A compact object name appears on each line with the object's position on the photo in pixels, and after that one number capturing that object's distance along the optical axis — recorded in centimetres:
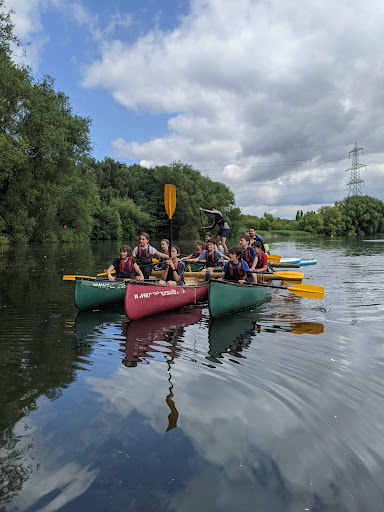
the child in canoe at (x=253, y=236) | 1230
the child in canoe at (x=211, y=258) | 1162
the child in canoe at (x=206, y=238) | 1290
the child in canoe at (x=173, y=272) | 831
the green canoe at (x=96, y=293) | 802
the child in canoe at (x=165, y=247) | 915
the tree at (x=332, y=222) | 8412
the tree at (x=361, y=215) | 8744
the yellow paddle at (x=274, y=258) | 1628
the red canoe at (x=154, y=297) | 708
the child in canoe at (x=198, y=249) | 1384
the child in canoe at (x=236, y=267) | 859
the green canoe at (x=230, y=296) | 743
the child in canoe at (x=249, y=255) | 976
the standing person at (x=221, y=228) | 1534
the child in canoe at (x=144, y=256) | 930
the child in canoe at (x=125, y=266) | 874
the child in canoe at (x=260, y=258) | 1038
